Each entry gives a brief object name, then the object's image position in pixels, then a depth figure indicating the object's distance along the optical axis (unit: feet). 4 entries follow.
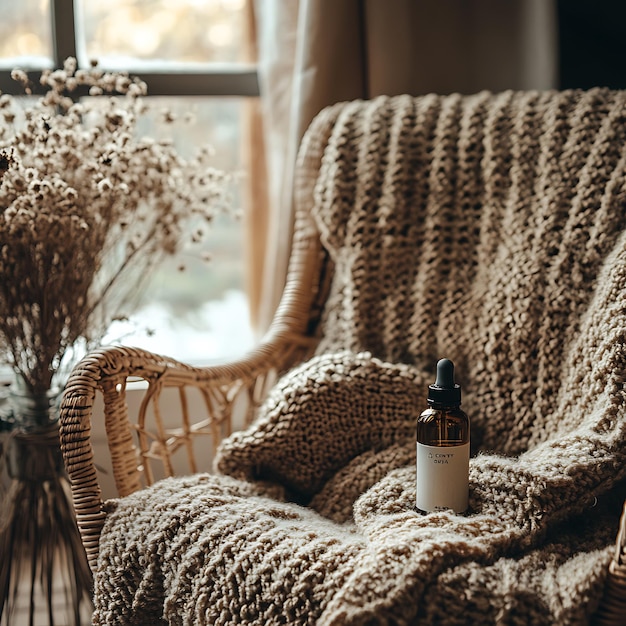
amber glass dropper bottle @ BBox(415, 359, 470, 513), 3.15
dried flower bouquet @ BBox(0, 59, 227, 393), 3.87
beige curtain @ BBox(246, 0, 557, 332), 5.15
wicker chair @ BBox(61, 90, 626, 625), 3.59
